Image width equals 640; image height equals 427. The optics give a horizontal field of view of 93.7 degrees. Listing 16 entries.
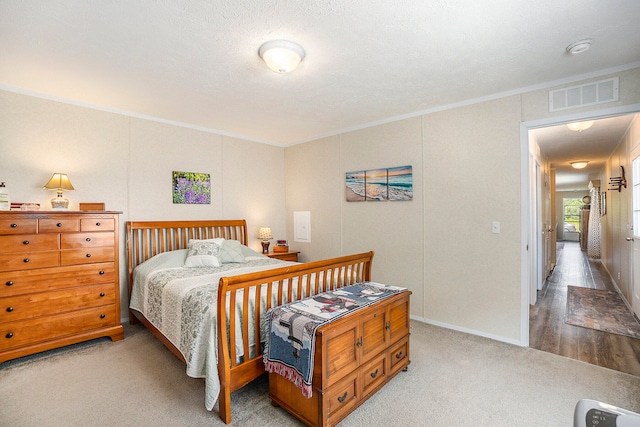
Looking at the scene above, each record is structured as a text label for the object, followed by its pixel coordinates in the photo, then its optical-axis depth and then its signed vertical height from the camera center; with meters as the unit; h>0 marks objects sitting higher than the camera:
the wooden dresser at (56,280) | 2.60 -0.59
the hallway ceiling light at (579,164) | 6.28 +1.05
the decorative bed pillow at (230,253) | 3.70 -0.46
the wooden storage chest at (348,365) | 1.78 -1.01
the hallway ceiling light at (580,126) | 3.47 +1.02
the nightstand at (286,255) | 4.67 -0.63
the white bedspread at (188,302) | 1.97 -0.71
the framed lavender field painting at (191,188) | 4.08 +0.40
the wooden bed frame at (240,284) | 1.91 -0.57
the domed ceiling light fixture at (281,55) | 2.21 +1.22
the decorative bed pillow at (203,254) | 3.42 -0.44
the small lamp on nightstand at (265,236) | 4.82 -0.33
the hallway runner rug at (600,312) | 3.38 -1.29
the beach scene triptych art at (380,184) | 3.83 +0.41
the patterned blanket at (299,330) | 1.77 -0.72
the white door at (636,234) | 3.51 -0.26
